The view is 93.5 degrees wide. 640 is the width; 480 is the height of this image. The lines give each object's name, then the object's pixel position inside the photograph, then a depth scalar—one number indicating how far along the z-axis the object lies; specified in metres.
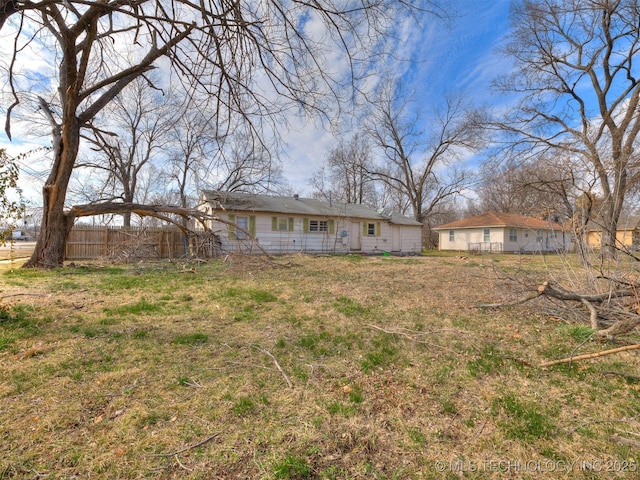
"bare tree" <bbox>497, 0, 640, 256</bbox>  13.37
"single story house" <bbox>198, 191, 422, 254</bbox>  17.41
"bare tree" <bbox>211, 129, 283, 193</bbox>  23.55
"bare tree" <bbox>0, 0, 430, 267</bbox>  3.11
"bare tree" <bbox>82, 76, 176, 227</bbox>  20.20
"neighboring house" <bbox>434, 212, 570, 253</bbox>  25.67
